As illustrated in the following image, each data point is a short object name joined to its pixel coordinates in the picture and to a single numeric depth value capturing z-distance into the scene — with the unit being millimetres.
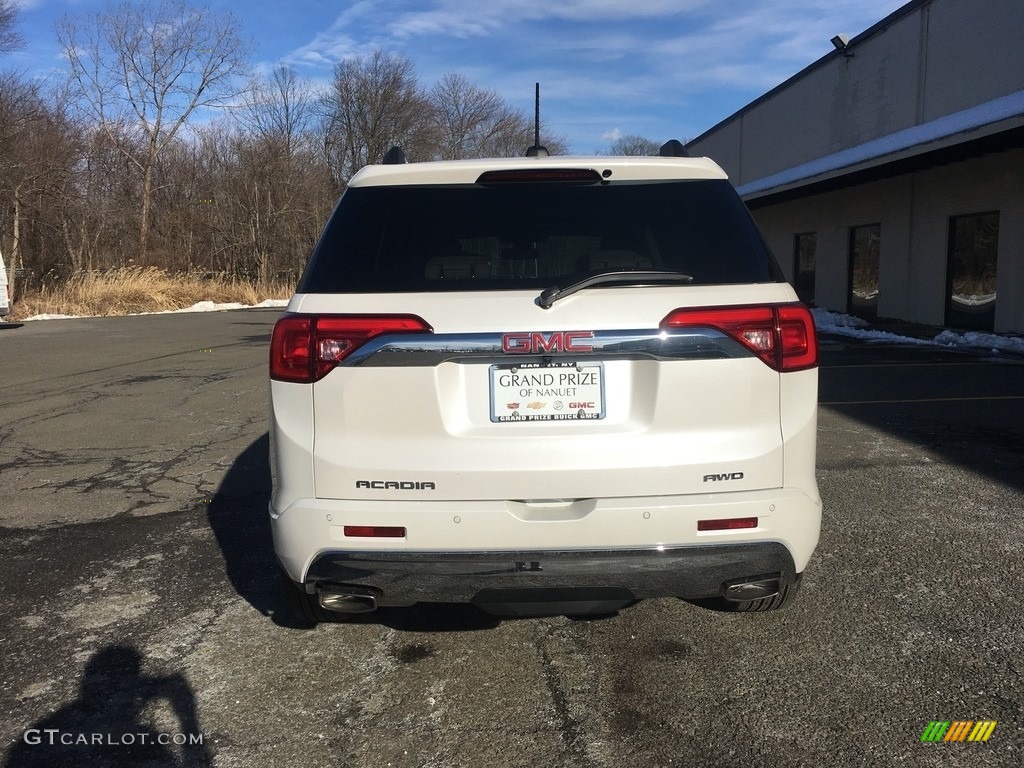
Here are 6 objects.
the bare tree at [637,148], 68094
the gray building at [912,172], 13648
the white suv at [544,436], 2541
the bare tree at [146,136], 34656
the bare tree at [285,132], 40406
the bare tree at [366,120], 47188
